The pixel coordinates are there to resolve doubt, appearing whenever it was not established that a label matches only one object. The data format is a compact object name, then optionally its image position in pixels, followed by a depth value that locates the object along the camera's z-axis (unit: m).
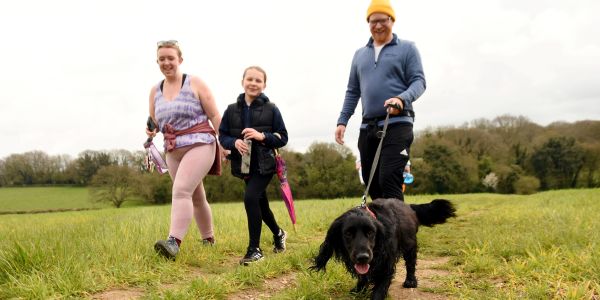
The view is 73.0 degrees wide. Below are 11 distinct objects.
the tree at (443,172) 41.16
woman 4.16
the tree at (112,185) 47.09
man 4.10
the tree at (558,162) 42.34
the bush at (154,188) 45.59
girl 4.27
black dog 2.83
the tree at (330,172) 42.16
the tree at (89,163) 49.97
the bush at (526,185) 41.94
